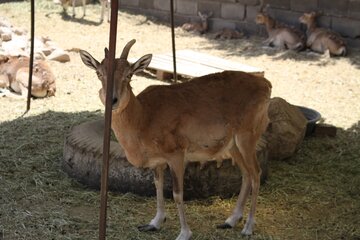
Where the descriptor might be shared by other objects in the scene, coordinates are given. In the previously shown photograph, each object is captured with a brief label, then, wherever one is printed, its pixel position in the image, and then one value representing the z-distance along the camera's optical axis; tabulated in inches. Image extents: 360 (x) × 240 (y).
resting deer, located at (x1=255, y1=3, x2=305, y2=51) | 494.9
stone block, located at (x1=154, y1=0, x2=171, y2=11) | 583.8
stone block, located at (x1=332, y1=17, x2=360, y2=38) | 483.5
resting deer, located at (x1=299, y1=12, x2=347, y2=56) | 467.2
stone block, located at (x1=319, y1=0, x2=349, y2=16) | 483.8
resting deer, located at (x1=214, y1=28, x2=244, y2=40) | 536.4
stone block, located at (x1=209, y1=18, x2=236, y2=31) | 556.7
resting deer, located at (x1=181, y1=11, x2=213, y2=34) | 556.1
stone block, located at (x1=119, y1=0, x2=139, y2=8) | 606.5
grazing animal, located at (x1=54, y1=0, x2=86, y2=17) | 590.2
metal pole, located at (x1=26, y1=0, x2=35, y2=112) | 304.1
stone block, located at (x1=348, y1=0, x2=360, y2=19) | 476.6
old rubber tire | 219.5
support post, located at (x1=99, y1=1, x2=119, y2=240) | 159.6
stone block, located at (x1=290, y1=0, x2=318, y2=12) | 504.1
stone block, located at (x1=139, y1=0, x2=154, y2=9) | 596.8
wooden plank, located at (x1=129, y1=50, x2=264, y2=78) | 383.2
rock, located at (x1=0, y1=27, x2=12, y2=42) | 455.2
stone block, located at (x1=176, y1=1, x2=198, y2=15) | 572.4
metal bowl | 297.0
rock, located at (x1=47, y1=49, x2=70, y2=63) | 435.2
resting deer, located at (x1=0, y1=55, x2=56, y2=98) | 352.8
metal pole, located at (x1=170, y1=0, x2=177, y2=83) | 301.7
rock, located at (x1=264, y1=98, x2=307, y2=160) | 265.9
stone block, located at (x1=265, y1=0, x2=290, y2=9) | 524.4
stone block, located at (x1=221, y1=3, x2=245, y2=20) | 547.5
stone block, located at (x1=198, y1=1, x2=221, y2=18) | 559.3
